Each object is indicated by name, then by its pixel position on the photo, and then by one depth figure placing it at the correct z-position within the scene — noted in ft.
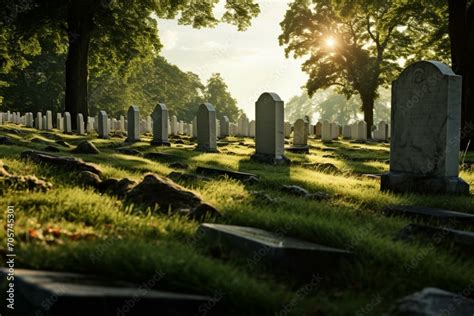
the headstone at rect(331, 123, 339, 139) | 88.92
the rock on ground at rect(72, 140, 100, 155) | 36.96
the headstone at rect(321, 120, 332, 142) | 82.33
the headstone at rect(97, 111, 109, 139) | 66.74
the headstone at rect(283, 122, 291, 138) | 90.04
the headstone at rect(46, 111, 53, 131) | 91.70
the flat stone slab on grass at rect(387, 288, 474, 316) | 9.15
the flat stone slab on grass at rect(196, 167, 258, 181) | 27.30
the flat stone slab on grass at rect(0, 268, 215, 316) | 8.50
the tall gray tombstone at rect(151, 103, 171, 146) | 53.93
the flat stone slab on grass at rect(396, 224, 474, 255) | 14.69
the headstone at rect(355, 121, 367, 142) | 86.53
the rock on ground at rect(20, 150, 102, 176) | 22.63
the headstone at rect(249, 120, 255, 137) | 91.40
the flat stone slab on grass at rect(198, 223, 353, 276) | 11.96
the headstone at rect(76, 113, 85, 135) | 76.48
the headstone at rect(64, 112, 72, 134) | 77.66
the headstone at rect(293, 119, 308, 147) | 61.36
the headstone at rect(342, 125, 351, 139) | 95.04
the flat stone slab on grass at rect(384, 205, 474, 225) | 18.43
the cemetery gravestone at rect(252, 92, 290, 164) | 40.47
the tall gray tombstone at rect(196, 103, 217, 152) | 48.34
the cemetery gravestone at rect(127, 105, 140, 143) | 58.95
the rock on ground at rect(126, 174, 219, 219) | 16.42
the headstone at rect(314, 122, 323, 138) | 96.62
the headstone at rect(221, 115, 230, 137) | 87.76
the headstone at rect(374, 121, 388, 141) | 94.84
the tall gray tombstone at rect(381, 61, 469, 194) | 26.07
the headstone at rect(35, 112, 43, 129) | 97.22
